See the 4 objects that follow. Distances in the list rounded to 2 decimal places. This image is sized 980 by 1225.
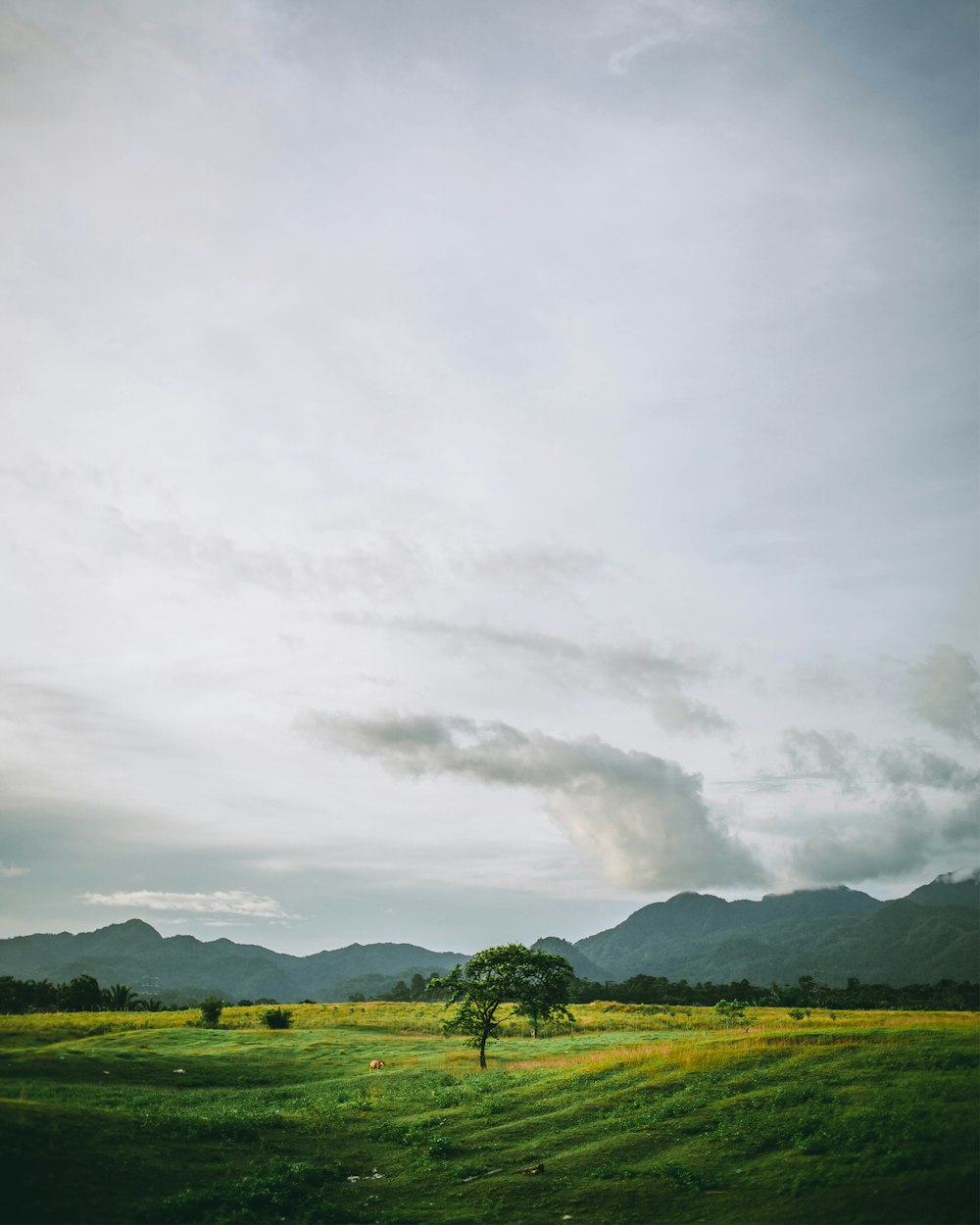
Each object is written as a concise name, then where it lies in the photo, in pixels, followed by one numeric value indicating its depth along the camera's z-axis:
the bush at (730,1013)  73.75
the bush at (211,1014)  82.06
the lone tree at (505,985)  55.12
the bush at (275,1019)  80.36
